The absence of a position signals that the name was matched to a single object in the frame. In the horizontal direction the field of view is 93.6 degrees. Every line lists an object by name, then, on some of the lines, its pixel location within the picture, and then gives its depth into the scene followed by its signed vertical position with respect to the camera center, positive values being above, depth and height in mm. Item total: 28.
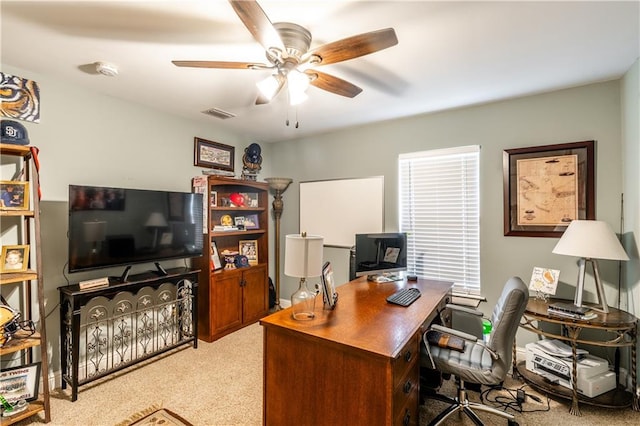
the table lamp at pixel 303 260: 1778 -287
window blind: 3092 -22
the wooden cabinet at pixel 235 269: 3320 -605
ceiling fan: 1345 +844
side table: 2092 -941
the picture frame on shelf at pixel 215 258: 3426 -533
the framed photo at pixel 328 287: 1917 -496
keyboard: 2137 -642
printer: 2197 -1208
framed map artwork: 2574 +207
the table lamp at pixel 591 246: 2168 -266
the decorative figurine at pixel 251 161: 4105 +707
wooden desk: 1404 -798
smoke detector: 2186 +1065
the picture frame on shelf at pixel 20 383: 1981 -1153
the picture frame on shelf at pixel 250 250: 3986 -509
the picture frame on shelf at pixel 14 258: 2004 -309
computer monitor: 2799 -404
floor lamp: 4301 +115
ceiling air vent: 3160 +1076
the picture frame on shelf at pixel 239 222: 3859 -131
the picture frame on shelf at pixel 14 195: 1965 +121
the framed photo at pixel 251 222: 3998 -134
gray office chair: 1725 -911
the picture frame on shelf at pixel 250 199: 4020 +180
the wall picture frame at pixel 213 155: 3574 +718
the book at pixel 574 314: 2176 -770
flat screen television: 2354 -123
